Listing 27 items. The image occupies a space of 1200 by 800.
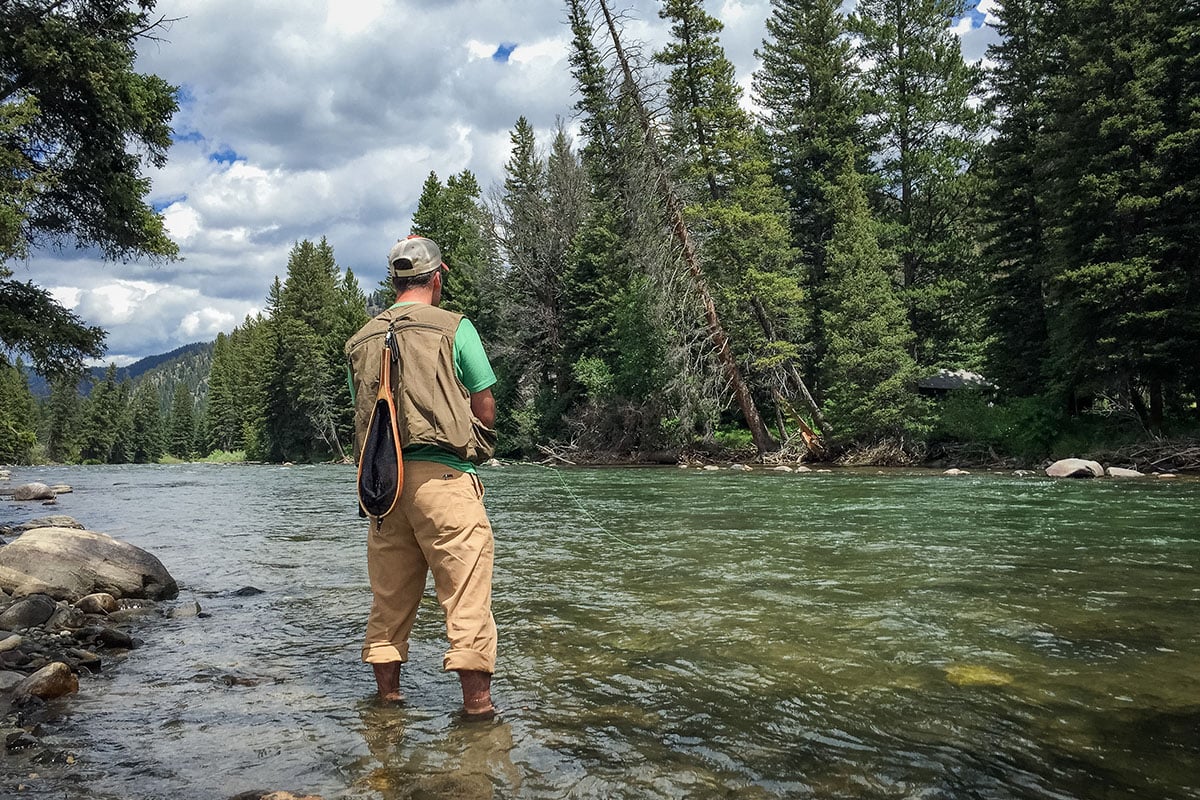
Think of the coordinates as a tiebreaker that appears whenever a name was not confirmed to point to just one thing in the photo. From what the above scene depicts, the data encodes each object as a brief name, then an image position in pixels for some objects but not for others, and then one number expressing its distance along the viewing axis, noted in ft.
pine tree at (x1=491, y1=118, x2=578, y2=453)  132.26
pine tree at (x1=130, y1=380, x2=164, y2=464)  355.56
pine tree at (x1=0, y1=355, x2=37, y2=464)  72.33
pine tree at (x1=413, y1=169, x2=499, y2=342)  137.49
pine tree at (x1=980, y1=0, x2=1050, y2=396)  84.48
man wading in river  11.59
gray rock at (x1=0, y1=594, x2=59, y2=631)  17.29
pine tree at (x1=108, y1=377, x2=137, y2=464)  341.62
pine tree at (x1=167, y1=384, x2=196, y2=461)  371.35
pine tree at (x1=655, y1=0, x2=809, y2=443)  90.48
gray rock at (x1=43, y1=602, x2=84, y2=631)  17.57
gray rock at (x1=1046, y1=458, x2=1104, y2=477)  60.13
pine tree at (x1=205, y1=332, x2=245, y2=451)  320.50
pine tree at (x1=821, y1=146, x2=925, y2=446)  85.46
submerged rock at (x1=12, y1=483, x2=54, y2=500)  65.57
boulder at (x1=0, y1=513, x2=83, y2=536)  37.13
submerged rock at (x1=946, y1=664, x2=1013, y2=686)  12.59
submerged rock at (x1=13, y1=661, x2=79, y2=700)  12.55
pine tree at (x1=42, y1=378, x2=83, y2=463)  333.83
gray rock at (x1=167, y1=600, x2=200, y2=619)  19.57
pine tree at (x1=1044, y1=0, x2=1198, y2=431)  64.75
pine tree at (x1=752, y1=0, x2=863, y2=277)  116.16
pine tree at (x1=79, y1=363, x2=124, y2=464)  331.36
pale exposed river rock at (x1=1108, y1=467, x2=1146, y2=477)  57.77
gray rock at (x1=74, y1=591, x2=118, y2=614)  19.99
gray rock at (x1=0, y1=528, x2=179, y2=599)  20.79
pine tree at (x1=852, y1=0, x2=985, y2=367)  109.09
